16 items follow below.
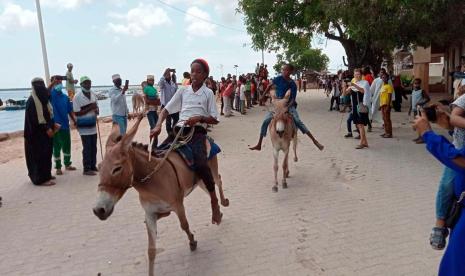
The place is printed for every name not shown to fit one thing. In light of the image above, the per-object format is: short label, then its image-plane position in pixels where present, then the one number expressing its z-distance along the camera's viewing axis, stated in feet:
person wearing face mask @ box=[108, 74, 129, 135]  29.45
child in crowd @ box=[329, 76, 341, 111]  62.80
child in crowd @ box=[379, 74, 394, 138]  36.73
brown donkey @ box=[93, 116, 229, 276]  10.36
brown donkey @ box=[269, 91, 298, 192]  22.09
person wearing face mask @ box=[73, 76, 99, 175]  26.48
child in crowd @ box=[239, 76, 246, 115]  66.42
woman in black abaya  24.93
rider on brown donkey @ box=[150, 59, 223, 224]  14.70
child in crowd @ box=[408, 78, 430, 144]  37.17
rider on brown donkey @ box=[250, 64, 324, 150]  24.99
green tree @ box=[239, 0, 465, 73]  33.55
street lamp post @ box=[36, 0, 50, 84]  59.52
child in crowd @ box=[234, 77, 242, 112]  67.93
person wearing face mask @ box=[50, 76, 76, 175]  27.14
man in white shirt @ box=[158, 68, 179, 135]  35.04
